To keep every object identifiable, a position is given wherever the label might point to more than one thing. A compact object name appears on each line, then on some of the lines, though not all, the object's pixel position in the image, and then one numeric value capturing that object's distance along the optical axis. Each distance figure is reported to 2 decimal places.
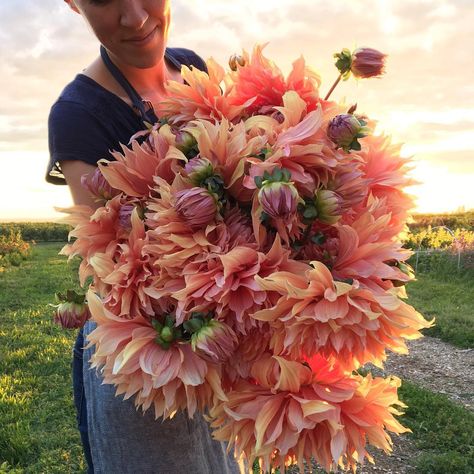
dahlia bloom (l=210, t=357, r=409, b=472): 0.94
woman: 1.44
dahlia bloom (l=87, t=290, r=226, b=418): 0.96
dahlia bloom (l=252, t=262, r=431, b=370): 0.89
